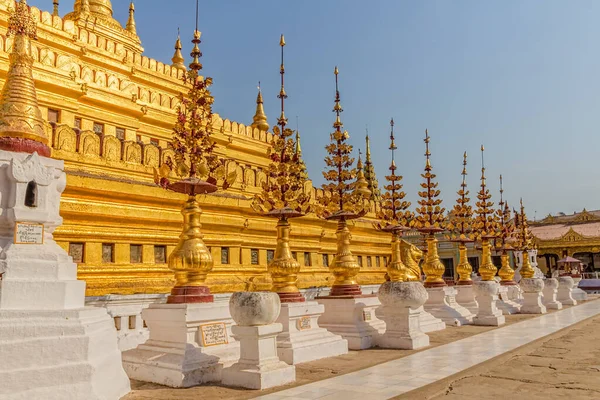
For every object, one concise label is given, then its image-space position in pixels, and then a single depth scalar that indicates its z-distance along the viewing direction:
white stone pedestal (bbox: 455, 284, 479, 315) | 16.92
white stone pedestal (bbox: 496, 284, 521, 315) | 19.28
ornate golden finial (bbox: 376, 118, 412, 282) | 13.29
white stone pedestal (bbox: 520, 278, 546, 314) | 18.86
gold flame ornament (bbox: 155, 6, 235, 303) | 7.93
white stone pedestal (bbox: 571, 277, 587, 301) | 26.83
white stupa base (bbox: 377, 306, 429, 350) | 10.15
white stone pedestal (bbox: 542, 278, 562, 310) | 21.31
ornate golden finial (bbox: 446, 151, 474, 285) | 18.41
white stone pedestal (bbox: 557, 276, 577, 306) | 23.66
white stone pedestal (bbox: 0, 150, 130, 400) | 5.43
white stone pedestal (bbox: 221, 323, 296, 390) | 6.73
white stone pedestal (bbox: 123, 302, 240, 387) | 7.05
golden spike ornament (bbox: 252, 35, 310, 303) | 9.81
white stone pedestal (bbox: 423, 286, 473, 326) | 14.76
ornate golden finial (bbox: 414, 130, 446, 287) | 16.03
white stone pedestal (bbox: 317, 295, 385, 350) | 10.34
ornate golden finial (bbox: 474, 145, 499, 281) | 19.89
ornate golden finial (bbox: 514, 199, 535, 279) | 23.86
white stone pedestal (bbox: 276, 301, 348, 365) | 8.62
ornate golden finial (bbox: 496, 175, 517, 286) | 22.08
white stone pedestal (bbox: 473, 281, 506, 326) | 14.61
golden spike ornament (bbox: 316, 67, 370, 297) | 11.14
